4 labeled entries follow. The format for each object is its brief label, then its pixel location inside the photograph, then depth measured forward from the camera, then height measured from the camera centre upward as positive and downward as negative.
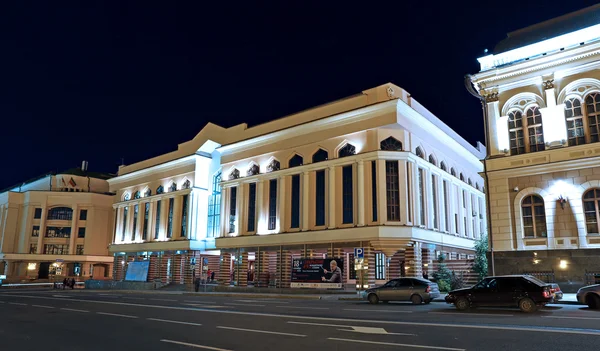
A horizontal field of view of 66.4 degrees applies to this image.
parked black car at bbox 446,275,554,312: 16.39 -0.97
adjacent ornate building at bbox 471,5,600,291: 23.81 +6.44
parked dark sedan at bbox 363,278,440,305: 22.20 -1.20
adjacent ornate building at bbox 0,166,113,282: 69.12 +4.75
